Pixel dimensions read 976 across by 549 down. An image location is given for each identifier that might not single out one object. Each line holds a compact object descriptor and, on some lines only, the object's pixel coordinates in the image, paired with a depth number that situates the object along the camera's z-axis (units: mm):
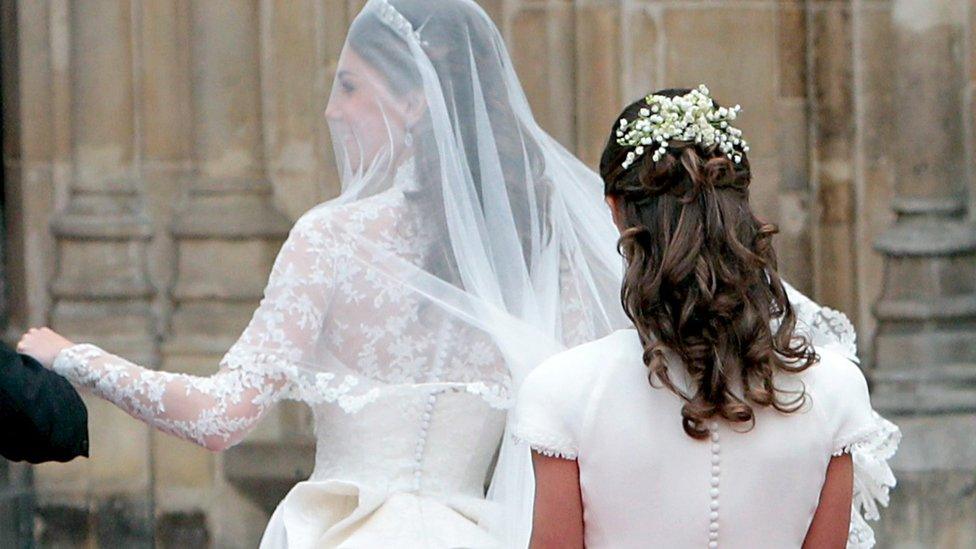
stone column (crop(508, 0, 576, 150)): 12125
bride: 6469
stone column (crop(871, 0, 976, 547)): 11906
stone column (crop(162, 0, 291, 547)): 11984
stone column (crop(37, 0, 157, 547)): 11984
